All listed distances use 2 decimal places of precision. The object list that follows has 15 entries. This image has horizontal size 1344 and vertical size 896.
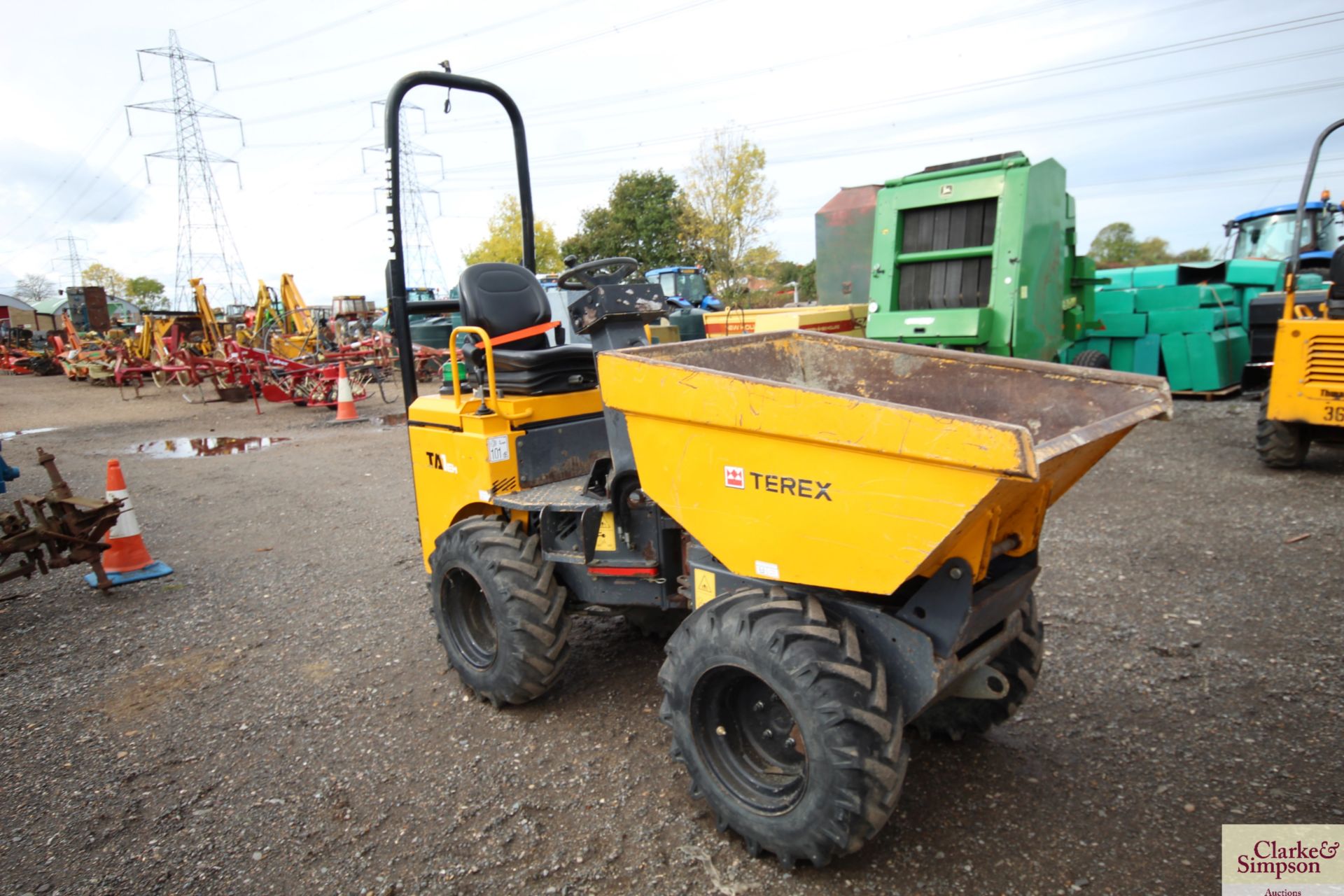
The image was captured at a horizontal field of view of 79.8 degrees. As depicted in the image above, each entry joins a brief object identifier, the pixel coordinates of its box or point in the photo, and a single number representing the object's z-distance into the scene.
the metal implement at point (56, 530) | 4.63
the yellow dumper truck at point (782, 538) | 2.14
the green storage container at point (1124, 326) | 10.21
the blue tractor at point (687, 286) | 19.29
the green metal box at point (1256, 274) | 10.70
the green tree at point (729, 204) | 30.11
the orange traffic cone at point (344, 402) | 12.49
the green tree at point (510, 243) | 40.41
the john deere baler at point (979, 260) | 7.42
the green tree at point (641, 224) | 36.16
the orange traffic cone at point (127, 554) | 5.42
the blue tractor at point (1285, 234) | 10.81
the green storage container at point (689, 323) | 14.92
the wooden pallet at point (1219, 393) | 9.96
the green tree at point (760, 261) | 31.81
